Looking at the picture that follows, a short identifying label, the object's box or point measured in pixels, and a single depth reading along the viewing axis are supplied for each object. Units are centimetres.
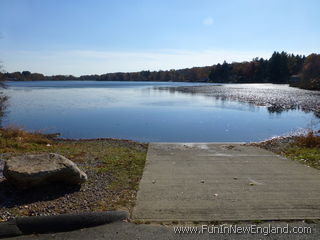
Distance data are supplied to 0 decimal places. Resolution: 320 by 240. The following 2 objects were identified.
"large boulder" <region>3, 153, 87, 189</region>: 422
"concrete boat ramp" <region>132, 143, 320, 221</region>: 373
